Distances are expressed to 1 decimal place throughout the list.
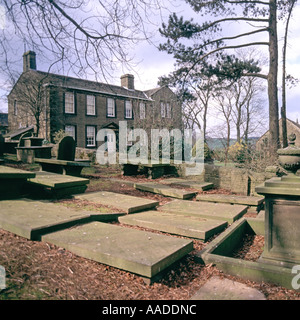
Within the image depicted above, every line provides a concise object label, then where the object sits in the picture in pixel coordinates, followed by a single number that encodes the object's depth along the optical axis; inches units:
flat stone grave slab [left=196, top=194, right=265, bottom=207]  225.0
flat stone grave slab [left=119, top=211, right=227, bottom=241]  142.5
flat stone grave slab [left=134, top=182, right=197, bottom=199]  245.4
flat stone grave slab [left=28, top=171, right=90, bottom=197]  192.2
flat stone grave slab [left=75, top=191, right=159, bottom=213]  177.7
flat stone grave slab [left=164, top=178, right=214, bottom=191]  283.8
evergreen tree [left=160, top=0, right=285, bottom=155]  427.8
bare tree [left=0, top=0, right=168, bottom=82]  163.0
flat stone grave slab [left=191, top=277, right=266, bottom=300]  87.5
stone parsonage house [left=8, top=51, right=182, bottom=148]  810.2
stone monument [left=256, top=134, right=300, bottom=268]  128.3
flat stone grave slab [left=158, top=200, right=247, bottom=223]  177.8
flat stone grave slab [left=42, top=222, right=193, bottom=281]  90.4
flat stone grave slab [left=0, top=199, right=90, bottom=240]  113.3
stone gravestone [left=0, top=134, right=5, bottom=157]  302.4
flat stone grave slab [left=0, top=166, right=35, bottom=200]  166.6
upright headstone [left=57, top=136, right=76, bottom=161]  301.4
